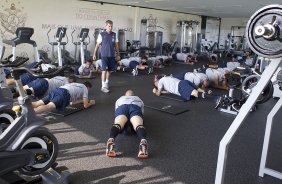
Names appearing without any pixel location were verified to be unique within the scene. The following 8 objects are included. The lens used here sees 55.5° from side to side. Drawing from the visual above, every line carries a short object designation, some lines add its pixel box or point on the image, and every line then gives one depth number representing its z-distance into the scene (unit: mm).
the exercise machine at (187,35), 10719
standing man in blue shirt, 4566
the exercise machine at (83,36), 6539
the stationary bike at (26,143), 1558
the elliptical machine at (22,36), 5090
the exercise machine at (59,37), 6043
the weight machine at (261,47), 1215
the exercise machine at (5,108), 2119
